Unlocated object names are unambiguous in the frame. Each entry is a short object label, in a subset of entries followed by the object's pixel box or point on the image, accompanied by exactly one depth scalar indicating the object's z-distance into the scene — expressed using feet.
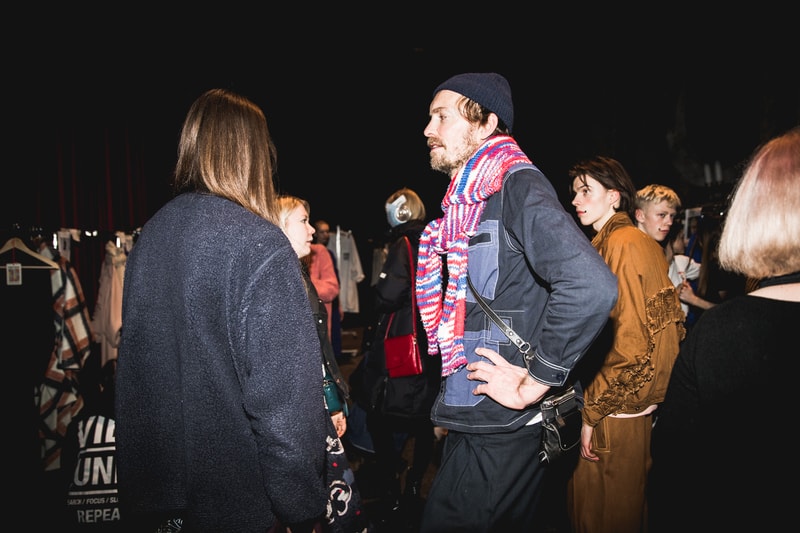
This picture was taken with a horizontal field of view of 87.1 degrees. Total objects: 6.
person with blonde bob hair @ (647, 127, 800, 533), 3.25
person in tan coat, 6.61
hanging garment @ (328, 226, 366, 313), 31.14
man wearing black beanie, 4.19
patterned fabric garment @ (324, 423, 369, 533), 5.65
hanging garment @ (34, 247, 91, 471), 10.44
